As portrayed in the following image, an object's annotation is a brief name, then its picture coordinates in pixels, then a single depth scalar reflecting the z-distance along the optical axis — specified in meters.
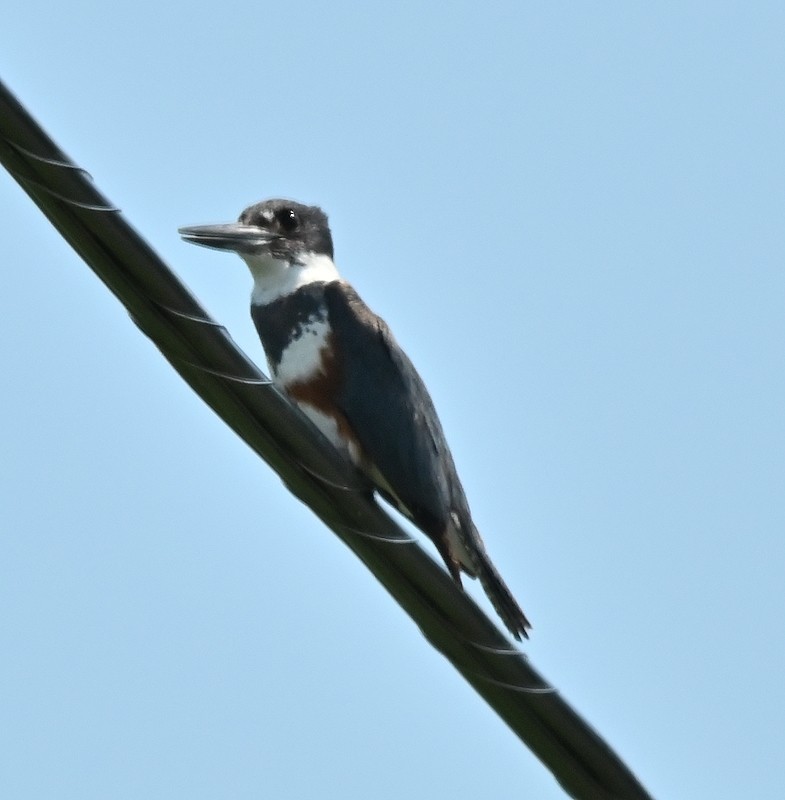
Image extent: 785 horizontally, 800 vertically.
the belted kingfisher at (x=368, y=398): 11.31
